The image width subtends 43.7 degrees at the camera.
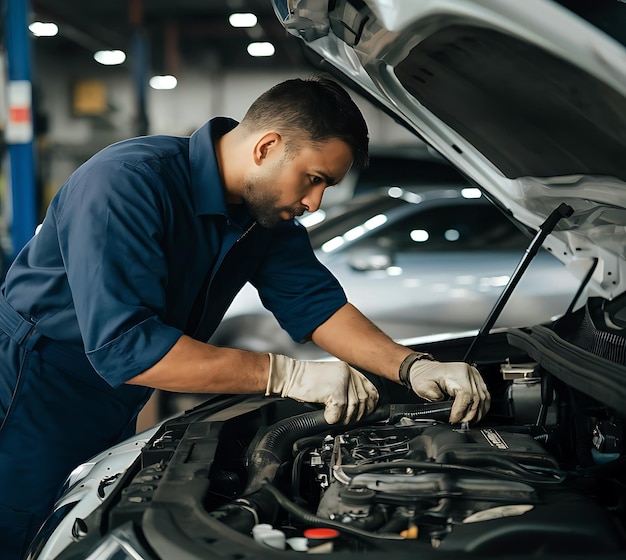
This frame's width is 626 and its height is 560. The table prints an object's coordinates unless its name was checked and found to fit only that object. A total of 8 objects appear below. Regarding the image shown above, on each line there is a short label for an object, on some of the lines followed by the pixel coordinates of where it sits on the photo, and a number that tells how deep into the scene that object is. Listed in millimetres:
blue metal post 4188
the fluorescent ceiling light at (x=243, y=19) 10905
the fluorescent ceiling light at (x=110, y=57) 12844
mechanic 1494
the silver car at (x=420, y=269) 3873
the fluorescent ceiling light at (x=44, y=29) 10902
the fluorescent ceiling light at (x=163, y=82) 13281
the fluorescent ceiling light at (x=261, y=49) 12766
